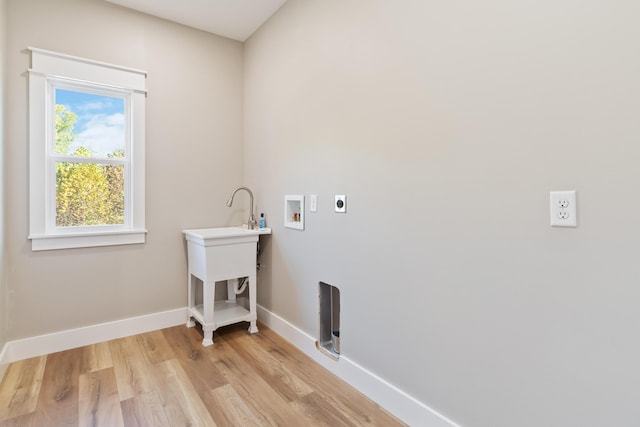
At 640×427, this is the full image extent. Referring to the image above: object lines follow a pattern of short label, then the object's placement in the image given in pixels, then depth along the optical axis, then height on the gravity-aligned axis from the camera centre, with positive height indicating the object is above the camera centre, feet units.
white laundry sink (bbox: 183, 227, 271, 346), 8.15 -1.46
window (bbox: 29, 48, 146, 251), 7.52 +1.47
